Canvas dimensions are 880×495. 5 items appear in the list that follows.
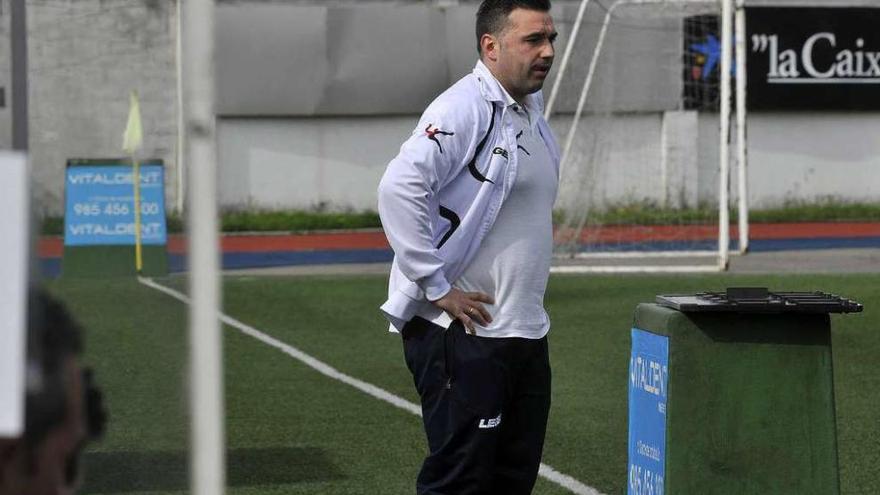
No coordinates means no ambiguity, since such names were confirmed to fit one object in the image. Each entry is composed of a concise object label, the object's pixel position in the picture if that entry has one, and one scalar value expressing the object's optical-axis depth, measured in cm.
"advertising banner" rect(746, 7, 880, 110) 5900
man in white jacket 1010
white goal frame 3772
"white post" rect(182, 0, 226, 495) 502
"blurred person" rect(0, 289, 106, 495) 511
